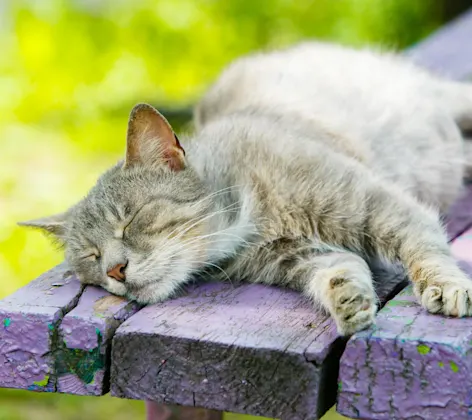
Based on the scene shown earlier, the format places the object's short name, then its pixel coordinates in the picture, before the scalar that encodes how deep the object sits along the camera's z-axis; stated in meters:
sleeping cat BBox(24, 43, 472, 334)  2.43
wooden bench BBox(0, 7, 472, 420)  2.24
